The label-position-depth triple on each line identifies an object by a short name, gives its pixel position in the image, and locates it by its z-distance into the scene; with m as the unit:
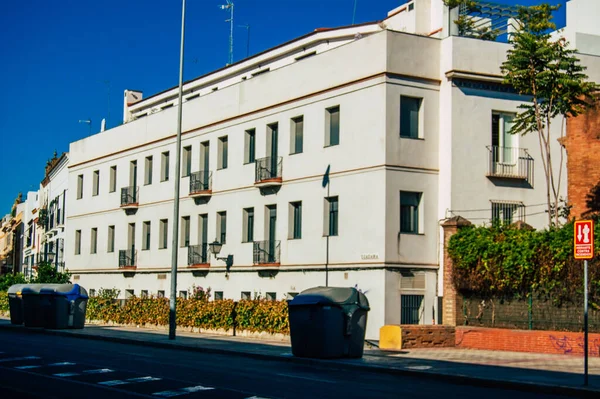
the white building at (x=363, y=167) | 32.38
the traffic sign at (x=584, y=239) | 16.75
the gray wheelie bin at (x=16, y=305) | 41.00
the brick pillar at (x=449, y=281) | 30.44
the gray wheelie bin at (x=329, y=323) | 23.62
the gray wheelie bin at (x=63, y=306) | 37.91
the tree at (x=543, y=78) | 30.12
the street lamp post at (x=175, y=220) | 31.22
